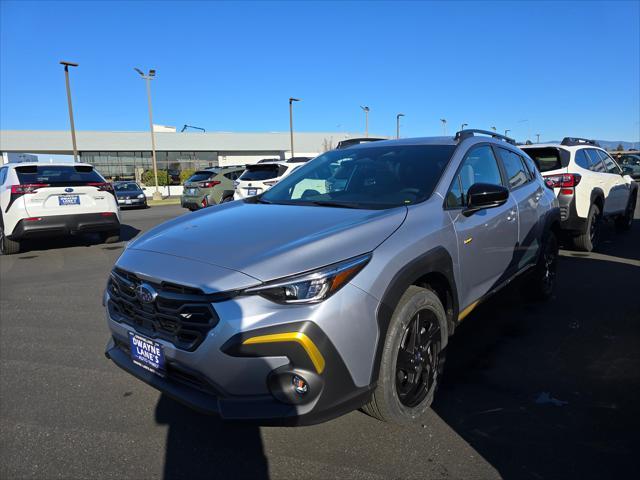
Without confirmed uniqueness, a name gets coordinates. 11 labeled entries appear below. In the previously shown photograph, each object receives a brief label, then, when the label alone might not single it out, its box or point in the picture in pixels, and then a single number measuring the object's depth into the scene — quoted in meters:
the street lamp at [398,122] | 51.38
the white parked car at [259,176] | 11.38
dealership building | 44.19
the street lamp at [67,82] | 22.41
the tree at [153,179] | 37.41
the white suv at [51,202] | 7.53
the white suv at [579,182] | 6.75
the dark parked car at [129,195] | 20.31
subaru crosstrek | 2.02
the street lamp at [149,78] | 27.81
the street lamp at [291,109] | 36.97
